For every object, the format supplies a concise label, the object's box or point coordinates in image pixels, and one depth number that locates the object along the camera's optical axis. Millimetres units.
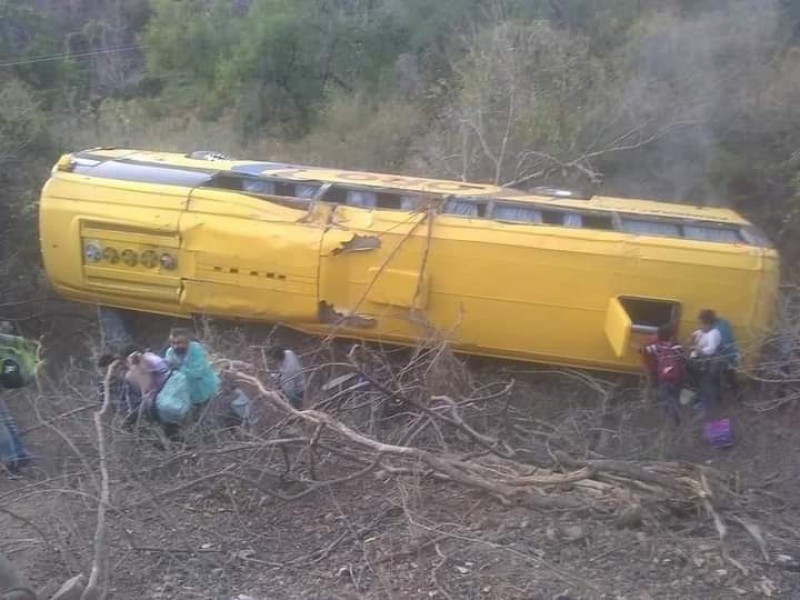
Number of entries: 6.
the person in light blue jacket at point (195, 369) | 6801
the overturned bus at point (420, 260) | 8695
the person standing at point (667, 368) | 8109
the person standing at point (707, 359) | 8203
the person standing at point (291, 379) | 7594
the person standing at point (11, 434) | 6719
